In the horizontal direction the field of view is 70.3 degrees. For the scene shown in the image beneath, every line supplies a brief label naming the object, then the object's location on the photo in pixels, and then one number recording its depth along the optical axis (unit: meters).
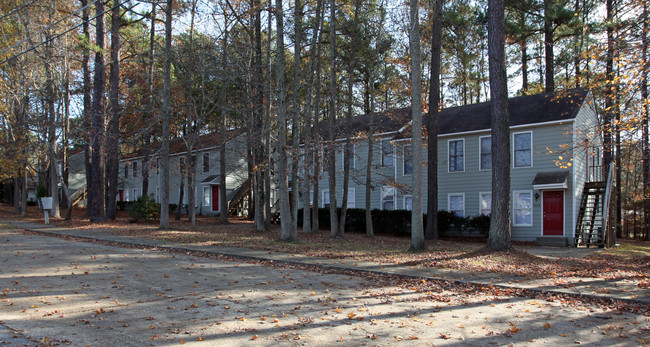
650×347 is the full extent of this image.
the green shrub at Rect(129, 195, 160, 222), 24.33
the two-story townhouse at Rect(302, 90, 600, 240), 19.84
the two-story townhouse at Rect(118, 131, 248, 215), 34.88
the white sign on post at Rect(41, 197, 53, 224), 22.20
